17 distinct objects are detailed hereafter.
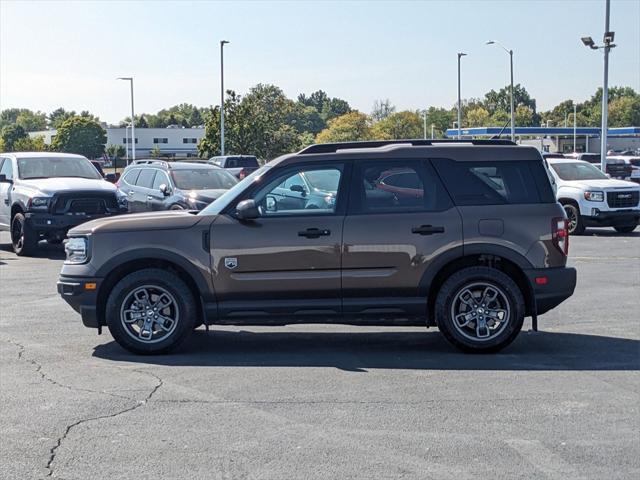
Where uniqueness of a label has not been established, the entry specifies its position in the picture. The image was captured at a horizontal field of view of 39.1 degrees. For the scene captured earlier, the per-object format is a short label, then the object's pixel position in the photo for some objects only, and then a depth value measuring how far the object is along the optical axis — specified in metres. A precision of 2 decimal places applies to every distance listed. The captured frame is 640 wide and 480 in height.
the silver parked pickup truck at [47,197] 17.59
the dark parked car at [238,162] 39.28
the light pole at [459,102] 55.30
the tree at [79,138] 106.31
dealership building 95.25
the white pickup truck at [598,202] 20.89
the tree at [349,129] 87.38
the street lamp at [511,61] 45.16
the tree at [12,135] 118.49
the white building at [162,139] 128.88
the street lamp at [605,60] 31.52
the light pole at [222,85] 54.50
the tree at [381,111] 114.81
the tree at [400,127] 89.12
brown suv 8.37
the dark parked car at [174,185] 19.36
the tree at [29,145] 93.69
